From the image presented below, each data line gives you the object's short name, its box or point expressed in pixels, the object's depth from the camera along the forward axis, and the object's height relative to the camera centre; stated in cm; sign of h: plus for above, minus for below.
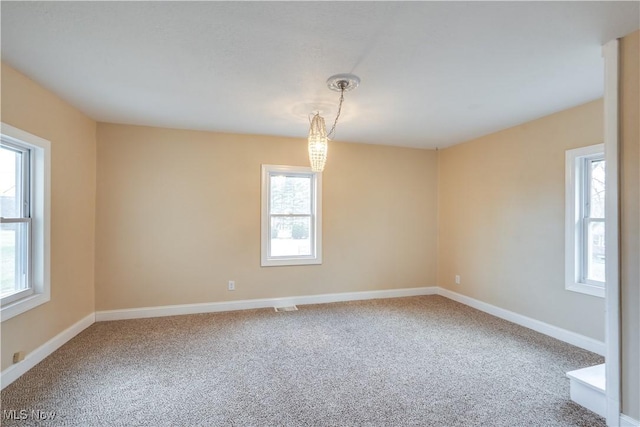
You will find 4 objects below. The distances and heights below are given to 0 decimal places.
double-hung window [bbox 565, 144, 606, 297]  309 -8
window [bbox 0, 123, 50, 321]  247 -8
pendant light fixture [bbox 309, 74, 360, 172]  291 +66
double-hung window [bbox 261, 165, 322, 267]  442 -5
